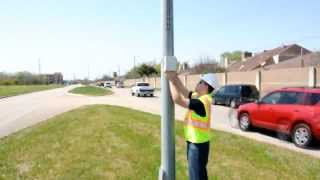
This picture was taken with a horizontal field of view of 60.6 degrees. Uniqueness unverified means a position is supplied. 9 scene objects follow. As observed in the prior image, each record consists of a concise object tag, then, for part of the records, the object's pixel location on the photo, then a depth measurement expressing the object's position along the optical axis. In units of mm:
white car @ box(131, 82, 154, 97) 31718
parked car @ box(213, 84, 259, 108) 18834
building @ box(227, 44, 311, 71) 48700
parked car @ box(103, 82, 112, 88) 68309
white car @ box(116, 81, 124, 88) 67240
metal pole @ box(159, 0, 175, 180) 2619
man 2912
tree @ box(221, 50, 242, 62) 82247
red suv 7853
